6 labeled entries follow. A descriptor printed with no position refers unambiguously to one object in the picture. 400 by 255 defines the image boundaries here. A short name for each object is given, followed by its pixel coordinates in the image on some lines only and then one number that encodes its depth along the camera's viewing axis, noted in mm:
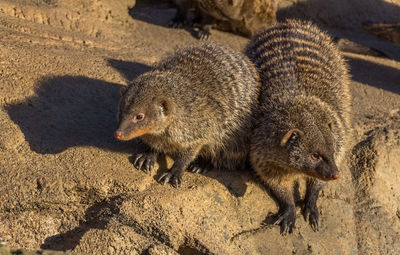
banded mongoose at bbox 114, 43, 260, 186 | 7215
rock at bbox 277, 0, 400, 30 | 16391
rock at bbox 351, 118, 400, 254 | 8648
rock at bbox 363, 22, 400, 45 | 13133
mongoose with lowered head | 7332
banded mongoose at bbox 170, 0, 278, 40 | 13742
